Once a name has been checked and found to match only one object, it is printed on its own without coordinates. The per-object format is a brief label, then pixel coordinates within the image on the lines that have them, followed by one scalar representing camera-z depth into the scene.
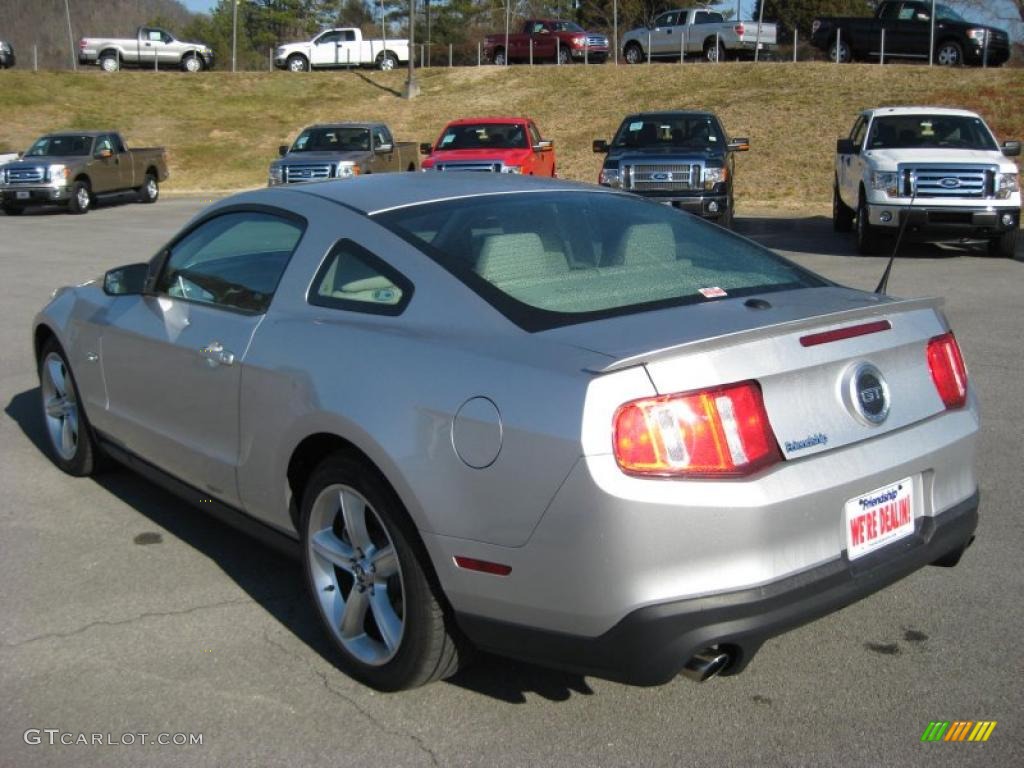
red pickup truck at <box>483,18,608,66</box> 46.78
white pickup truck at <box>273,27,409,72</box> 50.59
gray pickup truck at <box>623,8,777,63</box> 42.22
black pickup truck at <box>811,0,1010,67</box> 36.53
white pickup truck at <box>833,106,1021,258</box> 14.45
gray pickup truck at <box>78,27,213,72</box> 49.88
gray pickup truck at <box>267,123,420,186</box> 22.42
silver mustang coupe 3.02
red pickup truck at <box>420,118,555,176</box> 20.50
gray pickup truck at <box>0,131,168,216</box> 24.78
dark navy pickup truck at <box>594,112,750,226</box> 16.83
